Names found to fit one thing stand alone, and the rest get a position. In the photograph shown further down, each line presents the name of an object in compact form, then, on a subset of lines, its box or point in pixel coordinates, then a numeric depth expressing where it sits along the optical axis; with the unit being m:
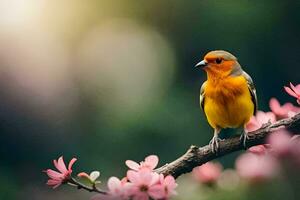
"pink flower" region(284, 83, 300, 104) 5.37
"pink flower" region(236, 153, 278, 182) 5.29
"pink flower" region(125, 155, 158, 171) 5.31
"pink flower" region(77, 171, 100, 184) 5.33
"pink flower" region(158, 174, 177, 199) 5.29
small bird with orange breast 5.64
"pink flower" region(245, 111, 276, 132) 5.42
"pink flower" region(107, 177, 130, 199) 5.29
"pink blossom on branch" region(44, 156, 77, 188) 5.33
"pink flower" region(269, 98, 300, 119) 5.44
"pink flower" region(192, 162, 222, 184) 5.45
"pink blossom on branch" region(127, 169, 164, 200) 5.29
